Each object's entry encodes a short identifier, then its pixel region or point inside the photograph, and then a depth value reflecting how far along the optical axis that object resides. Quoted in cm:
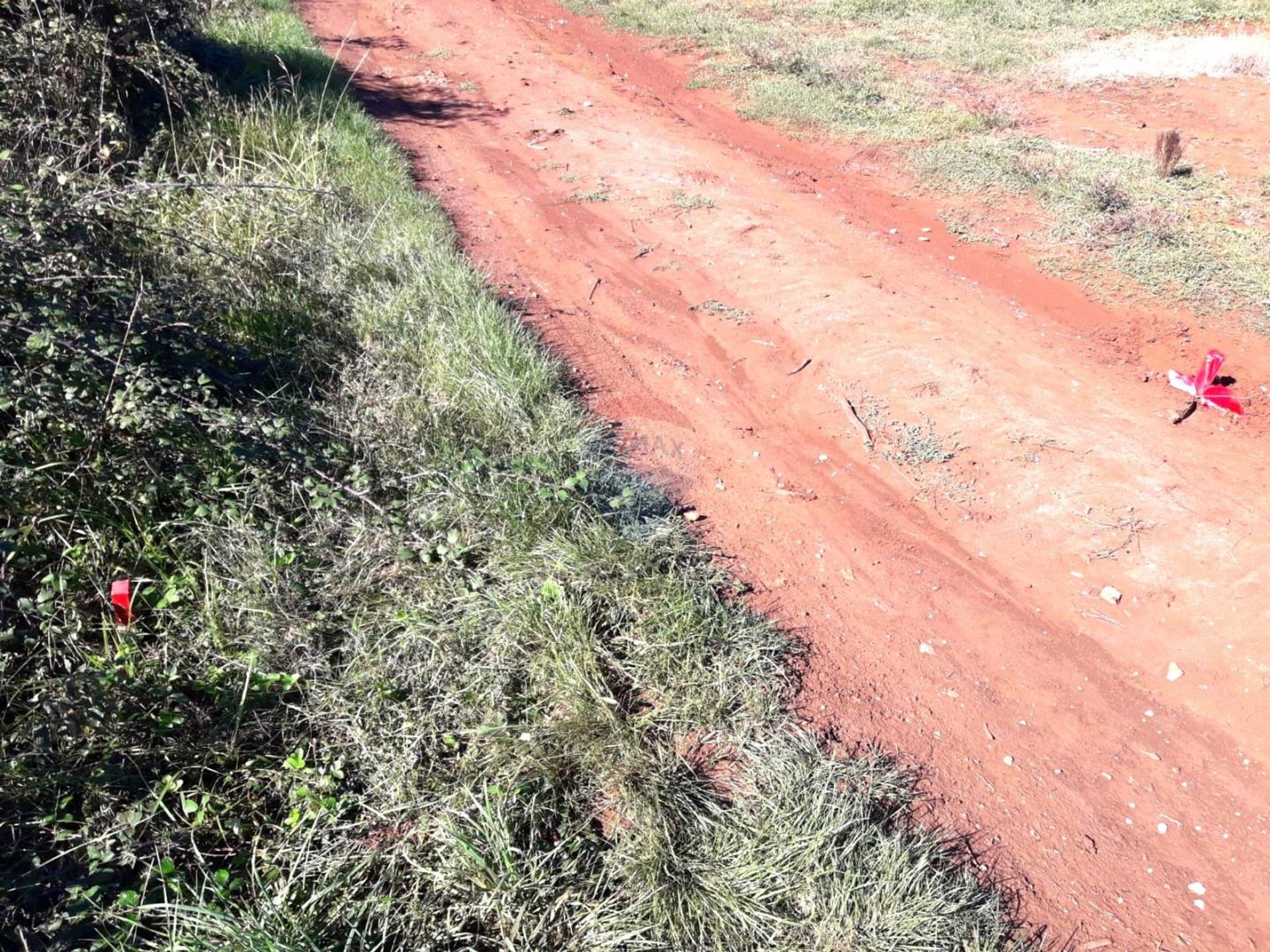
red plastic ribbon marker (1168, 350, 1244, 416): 443
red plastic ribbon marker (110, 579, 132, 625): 269
